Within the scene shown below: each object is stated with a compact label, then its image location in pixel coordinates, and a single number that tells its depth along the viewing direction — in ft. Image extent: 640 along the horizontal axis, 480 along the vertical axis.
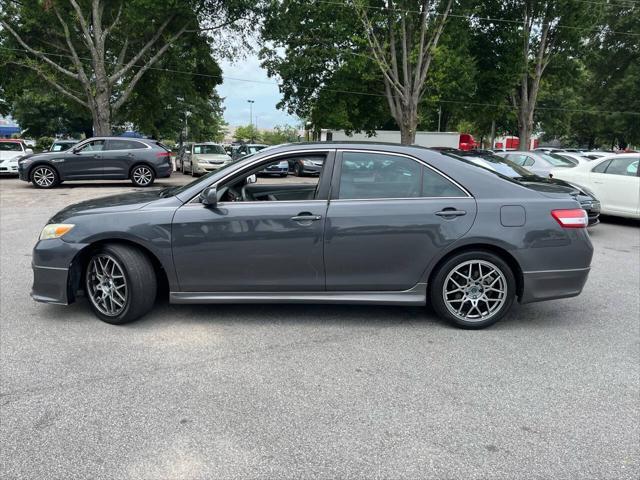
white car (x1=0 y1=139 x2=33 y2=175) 67.15
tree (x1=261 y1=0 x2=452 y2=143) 73.56
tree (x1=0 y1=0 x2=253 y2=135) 71.26
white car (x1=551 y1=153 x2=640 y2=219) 33.35
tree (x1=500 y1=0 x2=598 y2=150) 83.87
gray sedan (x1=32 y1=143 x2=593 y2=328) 13.92
